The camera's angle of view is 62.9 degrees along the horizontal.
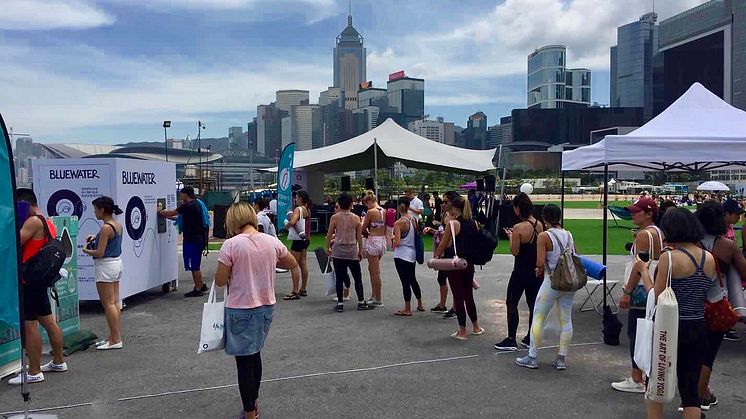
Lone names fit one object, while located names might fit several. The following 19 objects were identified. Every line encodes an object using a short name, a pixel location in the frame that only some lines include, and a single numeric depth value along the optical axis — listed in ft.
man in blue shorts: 29.78
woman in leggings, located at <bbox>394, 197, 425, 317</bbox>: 24.99
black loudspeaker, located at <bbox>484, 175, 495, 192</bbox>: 64.13
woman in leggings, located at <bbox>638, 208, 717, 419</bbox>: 11.83
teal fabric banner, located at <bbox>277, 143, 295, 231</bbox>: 41.70
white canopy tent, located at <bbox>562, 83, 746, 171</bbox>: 22.31
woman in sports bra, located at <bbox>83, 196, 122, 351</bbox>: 19.69
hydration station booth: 25.50
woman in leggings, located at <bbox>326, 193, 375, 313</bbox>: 26.00
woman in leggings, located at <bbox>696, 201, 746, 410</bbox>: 13.82
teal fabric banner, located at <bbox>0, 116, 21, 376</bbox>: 12.47
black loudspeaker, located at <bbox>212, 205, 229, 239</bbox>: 62.64
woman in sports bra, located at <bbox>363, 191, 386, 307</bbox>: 26.99
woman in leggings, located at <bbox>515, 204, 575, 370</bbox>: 17.60
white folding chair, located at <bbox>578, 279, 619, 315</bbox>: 25.84
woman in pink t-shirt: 13.00
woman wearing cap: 16.02
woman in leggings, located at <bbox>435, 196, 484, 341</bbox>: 21.25
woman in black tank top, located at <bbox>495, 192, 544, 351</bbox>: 19.07
